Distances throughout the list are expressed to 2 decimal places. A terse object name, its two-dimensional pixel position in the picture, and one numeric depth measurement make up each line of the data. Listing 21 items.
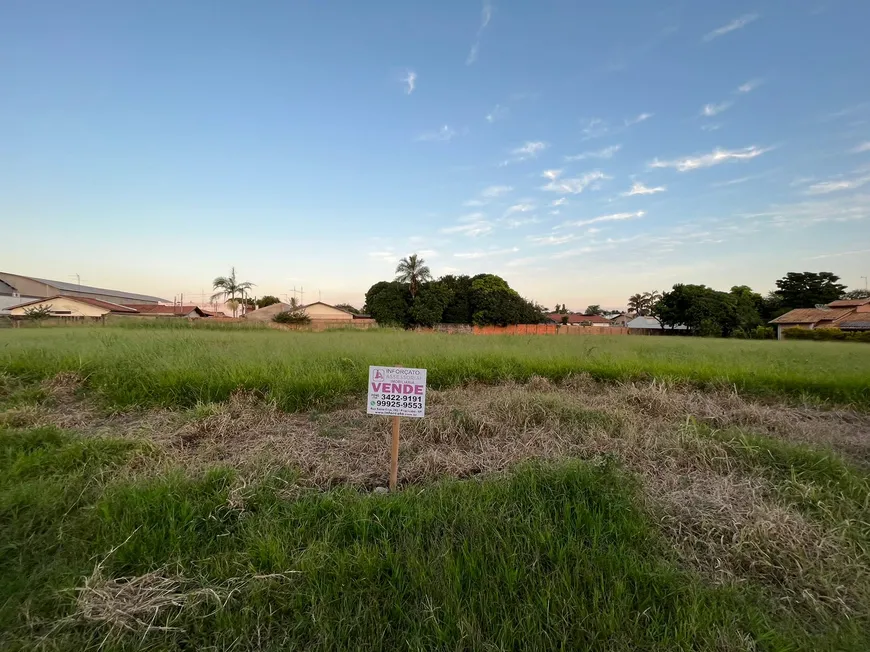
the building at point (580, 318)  84.47
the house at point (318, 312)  54.03
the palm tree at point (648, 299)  90.56
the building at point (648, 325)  49.17
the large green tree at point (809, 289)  46.56
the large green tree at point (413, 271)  44.62
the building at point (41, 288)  59.03
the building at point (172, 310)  51.97
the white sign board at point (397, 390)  3.23
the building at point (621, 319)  84.81
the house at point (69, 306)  43.44
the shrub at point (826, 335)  25.24
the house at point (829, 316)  32.12
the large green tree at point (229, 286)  49.31
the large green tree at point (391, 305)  43.16
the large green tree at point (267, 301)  69.69
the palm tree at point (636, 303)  94.06
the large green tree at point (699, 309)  39.47
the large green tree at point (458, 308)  45.12
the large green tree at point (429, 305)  42.53
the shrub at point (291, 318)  35.69
